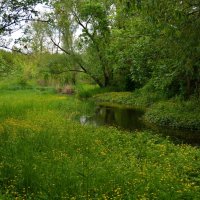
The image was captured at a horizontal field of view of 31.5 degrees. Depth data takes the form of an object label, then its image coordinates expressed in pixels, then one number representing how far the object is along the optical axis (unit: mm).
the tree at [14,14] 13797
